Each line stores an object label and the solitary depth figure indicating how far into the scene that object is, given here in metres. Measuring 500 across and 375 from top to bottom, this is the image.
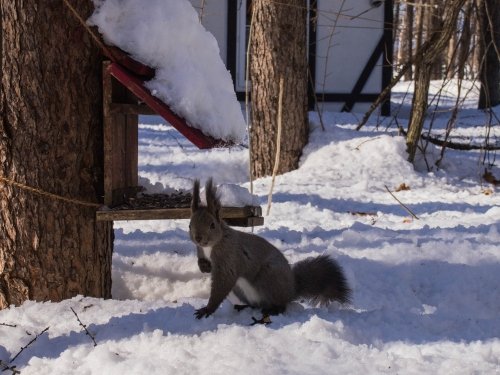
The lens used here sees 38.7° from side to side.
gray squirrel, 3.10
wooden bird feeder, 3.10
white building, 12.73
